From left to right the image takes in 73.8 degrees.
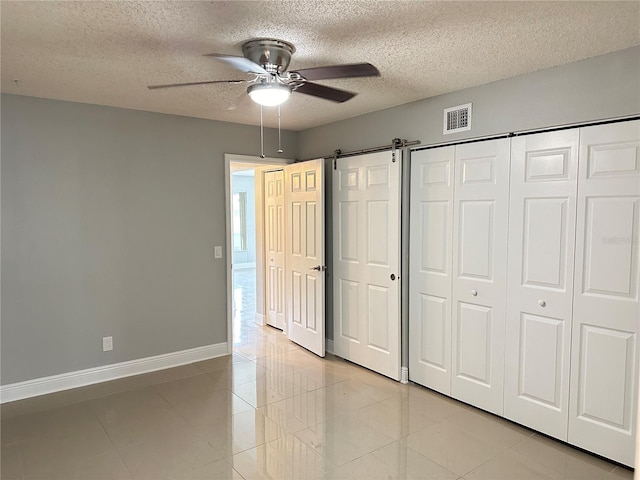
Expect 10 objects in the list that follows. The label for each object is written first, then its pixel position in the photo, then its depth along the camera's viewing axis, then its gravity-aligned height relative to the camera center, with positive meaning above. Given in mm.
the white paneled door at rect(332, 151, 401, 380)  3710 -393
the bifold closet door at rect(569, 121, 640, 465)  2381 -433
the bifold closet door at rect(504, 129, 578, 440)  2650 -393
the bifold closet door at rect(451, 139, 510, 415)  2992 -389
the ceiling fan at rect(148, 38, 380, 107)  2062 +735
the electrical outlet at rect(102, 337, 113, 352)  3772 -1120
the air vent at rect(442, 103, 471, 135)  3164 +754
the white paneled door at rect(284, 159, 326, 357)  4309 -382
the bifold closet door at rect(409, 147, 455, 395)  3346 -398
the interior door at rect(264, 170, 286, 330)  5129 -360
